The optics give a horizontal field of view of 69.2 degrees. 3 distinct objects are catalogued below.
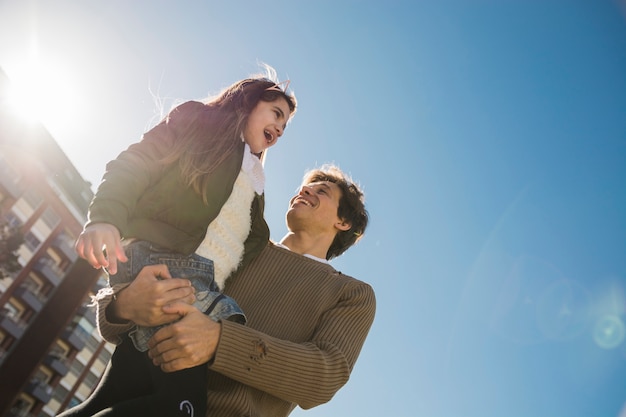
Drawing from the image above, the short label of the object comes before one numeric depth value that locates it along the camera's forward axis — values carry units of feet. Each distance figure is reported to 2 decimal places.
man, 5.50
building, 95.25
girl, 5.34
